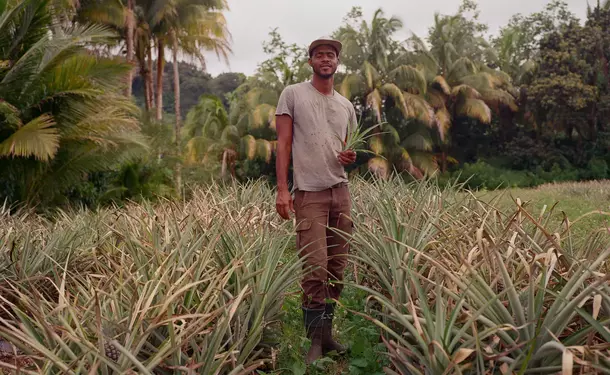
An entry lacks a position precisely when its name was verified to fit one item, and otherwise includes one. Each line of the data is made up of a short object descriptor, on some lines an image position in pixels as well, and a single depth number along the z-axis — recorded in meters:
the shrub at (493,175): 26.39
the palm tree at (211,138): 25.44
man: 3.36
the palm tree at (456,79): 27.19
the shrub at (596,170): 26.92
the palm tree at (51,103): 8.72
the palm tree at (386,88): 25.38
